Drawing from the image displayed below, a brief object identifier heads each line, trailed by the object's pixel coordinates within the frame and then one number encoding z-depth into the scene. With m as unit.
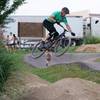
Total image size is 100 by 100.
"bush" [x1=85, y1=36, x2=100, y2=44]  23.02
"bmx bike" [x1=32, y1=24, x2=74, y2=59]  10.40
